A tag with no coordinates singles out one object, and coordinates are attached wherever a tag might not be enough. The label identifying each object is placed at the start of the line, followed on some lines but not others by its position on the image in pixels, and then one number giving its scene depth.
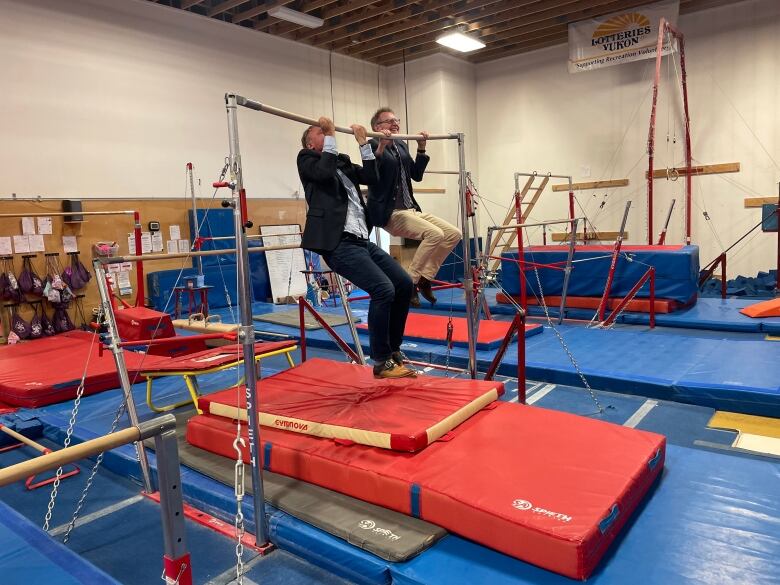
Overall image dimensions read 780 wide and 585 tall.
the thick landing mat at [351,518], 2.38
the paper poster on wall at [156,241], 8.65
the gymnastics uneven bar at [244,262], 2.51
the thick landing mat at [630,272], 7.31
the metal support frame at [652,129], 8.65
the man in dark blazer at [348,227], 3.39
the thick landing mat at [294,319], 7.64
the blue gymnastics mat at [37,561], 1.90
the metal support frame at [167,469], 1.46
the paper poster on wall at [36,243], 7.32
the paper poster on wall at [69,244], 7.64
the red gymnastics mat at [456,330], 6.03
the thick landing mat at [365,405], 3.00
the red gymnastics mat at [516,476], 2.19
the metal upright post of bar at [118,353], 3.28
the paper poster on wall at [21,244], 7.18
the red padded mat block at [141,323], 5.56
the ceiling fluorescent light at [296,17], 8.88
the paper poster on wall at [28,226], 7.24
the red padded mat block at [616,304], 7.30
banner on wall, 9.48
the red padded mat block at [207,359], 4.20
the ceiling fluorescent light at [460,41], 10.03
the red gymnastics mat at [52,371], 4.68
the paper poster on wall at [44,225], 7.40
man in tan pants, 3.94
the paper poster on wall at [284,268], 10.15
